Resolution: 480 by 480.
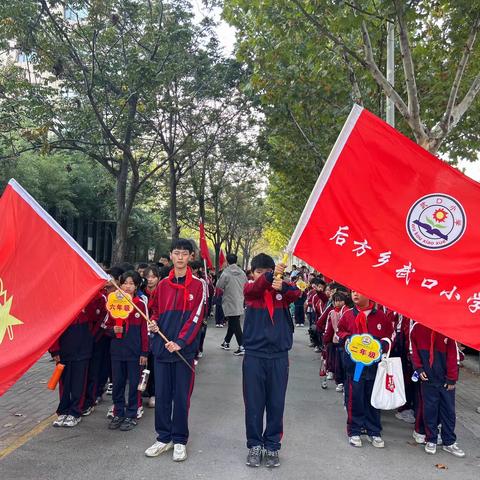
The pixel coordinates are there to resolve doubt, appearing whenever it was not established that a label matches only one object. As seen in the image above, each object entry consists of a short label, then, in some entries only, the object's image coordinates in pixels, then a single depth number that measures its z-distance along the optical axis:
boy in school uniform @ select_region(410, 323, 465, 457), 4.96
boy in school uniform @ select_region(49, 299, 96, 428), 5.37
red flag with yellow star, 3.84
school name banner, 3.83
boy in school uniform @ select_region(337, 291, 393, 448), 5.20
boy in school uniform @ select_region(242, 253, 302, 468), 4.64
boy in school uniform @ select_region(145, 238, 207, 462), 4.73
